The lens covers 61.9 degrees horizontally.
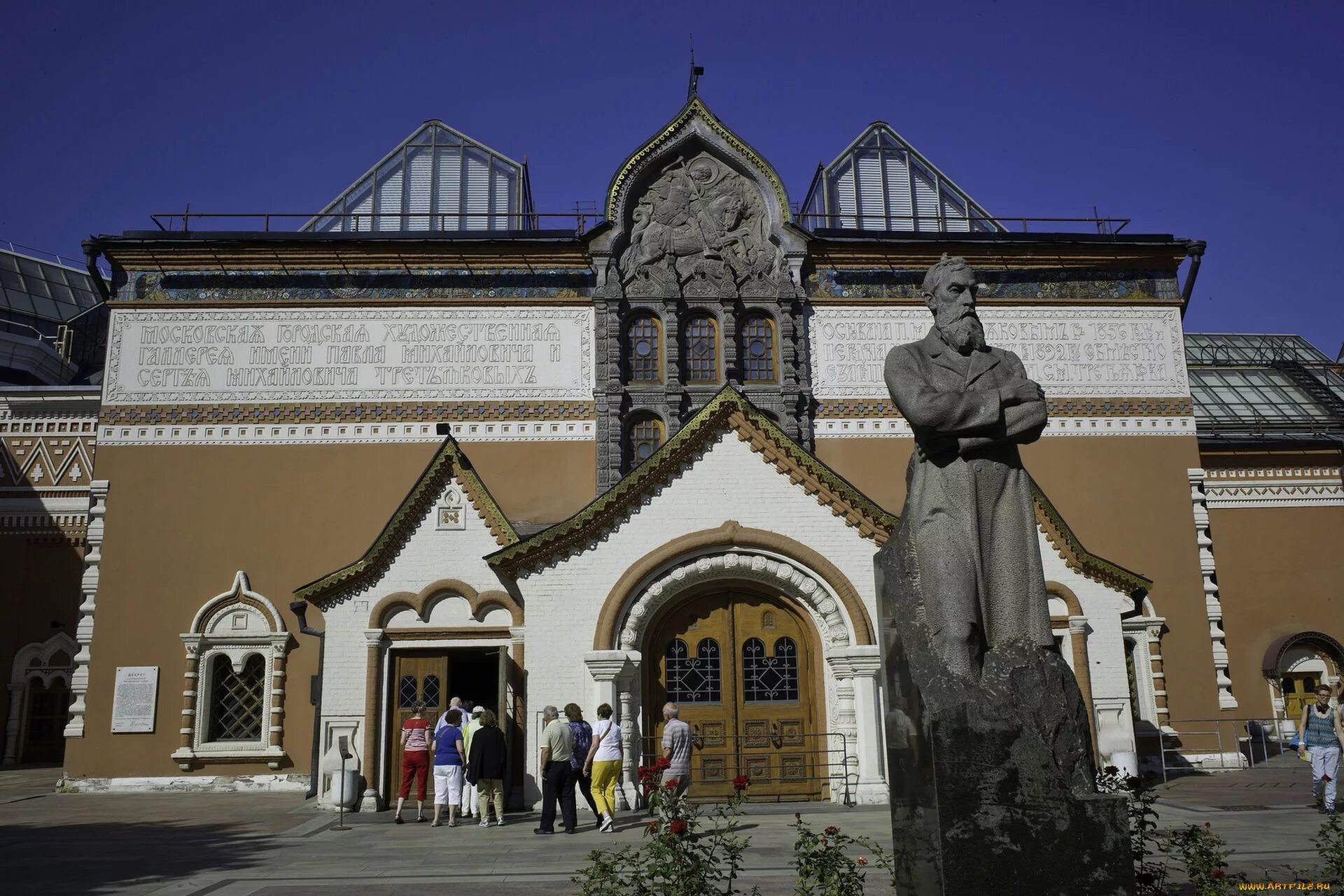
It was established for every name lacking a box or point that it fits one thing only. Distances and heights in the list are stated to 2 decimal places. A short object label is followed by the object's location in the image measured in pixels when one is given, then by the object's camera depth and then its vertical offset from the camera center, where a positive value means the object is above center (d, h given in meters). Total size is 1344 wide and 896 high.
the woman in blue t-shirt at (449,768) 14.09 -0.66
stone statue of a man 5.63 +1.03
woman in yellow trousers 13.30 -0.58
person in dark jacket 13.86 -0.57
